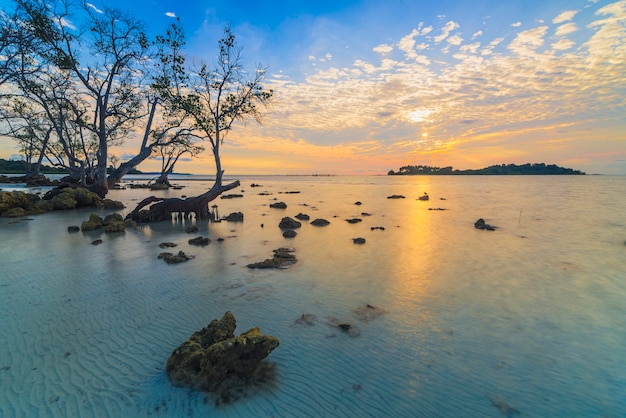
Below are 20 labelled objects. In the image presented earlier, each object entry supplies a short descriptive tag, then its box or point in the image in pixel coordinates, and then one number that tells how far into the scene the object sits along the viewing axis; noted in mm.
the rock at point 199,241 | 12258
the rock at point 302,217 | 19156
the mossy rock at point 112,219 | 15492
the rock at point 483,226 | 16223
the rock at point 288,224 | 16078
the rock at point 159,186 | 50306
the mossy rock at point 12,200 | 18844
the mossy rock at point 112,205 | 24125
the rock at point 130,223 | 16156
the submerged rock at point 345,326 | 5371
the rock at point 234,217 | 18942
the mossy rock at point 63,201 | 22119
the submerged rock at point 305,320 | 5730
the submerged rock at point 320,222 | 17250
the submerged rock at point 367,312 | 6002
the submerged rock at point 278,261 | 9297
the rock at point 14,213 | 18266
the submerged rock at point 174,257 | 9546
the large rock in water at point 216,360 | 3916
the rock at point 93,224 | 14533
